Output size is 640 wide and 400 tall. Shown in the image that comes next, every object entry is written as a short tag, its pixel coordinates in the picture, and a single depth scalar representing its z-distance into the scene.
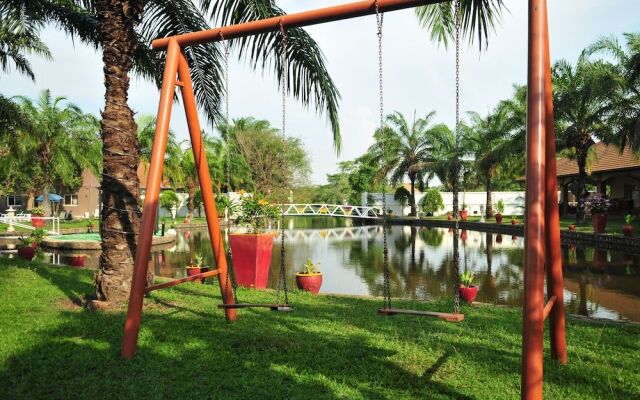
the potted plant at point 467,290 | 7.12
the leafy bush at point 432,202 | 40.59
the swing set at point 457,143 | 2.97
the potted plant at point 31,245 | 12.20
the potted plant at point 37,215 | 26.44
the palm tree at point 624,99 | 18.52
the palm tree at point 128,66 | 6.00
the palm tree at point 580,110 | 21.92
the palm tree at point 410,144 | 38.12
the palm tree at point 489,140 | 30.64
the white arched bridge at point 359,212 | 39.23
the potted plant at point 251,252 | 8.45
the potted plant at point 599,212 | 19.22
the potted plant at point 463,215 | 34.19
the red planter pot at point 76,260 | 14.18
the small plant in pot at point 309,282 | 8.29
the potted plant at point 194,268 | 9.52
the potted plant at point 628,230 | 17.19
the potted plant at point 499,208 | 28.31
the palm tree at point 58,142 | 31.06
